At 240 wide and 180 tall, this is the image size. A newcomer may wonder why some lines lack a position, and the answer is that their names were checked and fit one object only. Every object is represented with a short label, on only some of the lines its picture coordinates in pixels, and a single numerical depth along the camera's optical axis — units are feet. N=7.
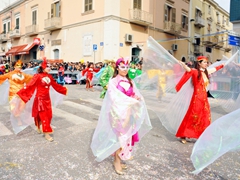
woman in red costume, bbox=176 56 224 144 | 14.85
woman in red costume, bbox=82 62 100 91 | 43.18
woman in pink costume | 10.05
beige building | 57.47
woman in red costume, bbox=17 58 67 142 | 15.31
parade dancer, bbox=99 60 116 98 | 21.71
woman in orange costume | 18.71
